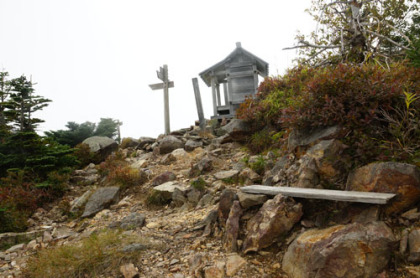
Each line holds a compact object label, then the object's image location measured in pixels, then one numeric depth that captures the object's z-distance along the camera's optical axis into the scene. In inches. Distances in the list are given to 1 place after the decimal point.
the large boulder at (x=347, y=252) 114.2
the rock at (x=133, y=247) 168.9
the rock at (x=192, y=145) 417.4
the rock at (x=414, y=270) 105.5
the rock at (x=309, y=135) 176.6
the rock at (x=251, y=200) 167.3
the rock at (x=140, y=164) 387.9
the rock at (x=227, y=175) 262.4
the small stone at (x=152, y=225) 214.5
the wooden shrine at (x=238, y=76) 597.9
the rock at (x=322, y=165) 162.7
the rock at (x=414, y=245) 110.0
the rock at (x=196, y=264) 145.3
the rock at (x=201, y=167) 304.0
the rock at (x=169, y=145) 432.5
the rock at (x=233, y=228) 157.1
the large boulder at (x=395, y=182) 128.1
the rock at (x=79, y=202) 300.8
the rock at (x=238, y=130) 373.1
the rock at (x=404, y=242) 114.6
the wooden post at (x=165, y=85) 591.7
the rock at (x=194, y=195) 247.8
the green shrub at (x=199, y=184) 254.9
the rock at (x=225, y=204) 181.6
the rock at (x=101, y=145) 476.4
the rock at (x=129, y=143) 539.2
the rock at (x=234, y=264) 138.5
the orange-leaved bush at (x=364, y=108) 153.8
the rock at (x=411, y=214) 122.9
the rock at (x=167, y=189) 266.1
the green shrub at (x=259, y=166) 245.4
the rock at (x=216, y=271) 139.5
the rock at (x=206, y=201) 235.3
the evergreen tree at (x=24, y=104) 467.5
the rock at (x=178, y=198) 253.4
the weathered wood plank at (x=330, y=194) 120.3
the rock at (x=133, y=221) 218.5
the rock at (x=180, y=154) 385.9
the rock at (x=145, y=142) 514.9
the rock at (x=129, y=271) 150.3
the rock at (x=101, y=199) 281.7
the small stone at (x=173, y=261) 159.6
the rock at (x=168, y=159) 380.8
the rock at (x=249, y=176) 231.1
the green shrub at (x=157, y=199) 267.1
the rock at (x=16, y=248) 226.8
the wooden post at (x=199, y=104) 544.7
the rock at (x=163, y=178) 307.6
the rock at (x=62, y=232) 244.2
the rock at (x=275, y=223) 145.3
